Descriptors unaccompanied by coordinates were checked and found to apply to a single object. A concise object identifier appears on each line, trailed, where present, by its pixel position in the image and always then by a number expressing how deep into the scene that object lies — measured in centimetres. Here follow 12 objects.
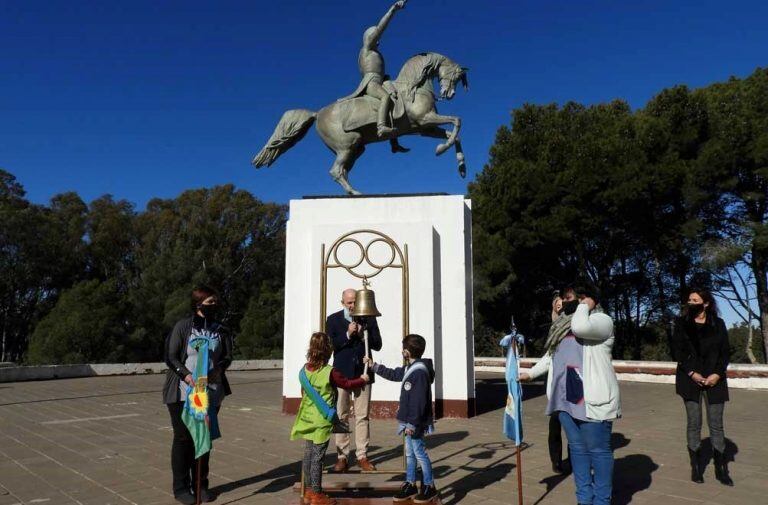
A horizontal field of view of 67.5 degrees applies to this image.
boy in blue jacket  407
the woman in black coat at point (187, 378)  438
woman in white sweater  363
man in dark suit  519
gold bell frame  839
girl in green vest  408
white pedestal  834
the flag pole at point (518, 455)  390
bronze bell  472
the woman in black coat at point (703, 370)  483
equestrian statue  937
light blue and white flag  416
